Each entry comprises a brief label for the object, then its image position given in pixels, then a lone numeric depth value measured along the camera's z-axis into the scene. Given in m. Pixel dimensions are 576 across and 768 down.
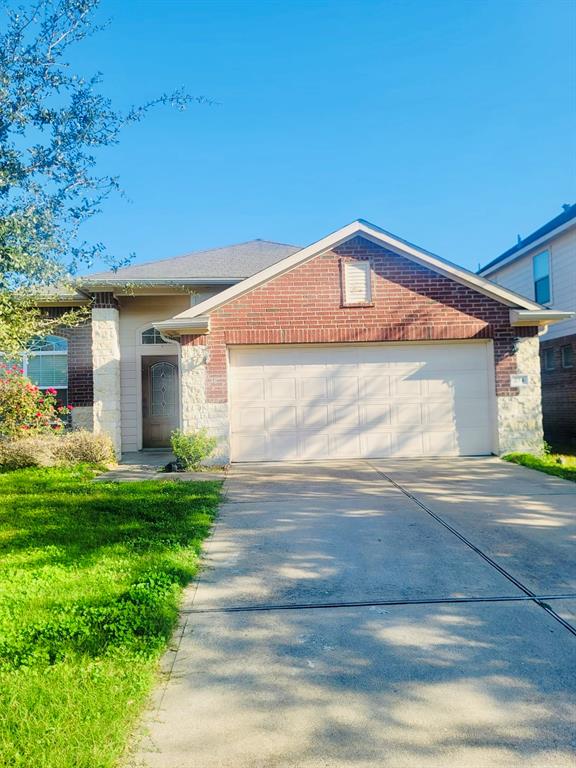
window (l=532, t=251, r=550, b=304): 16.31
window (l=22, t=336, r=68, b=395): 13.00
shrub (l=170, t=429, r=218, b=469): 10.27
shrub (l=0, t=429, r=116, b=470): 10.44
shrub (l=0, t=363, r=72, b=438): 10.73
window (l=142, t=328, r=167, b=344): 13.48
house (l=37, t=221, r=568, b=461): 10.80
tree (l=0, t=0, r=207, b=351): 5.24
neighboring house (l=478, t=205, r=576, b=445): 15.08
